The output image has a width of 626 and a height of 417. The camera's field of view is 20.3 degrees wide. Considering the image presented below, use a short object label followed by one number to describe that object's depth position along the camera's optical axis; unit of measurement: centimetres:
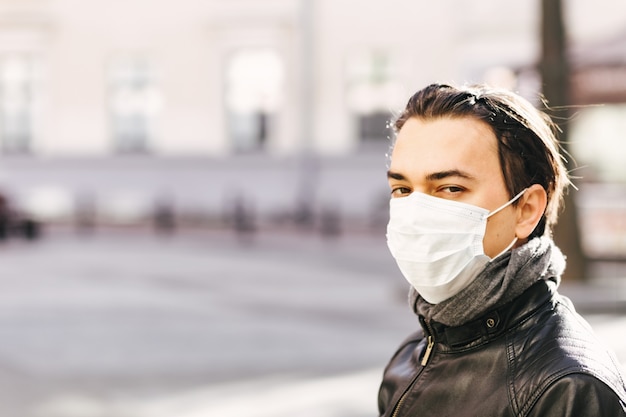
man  179
